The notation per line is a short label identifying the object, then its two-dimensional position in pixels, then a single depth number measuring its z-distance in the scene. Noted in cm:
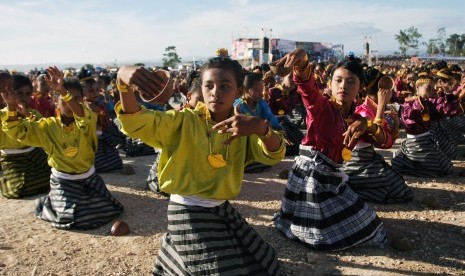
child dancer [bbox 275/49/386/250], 378
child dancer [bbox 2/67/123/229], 435
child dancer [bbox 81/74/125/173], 680
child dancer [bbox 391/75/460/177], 618
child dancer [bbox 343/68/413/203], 506
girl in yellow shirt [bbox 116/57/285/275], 259
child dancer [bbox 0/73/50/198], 548
